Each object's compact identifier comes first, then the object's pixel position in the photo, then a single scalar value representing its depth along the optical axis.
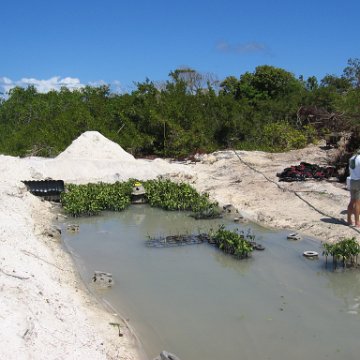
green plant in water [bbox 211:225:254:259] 9.63
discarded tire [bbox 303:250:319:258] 9.40
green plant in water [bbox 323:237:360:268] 8.61
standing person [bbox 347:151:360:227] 9.93
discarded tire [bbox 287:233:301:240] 10.66
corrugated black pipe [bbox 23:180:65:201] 15.62
